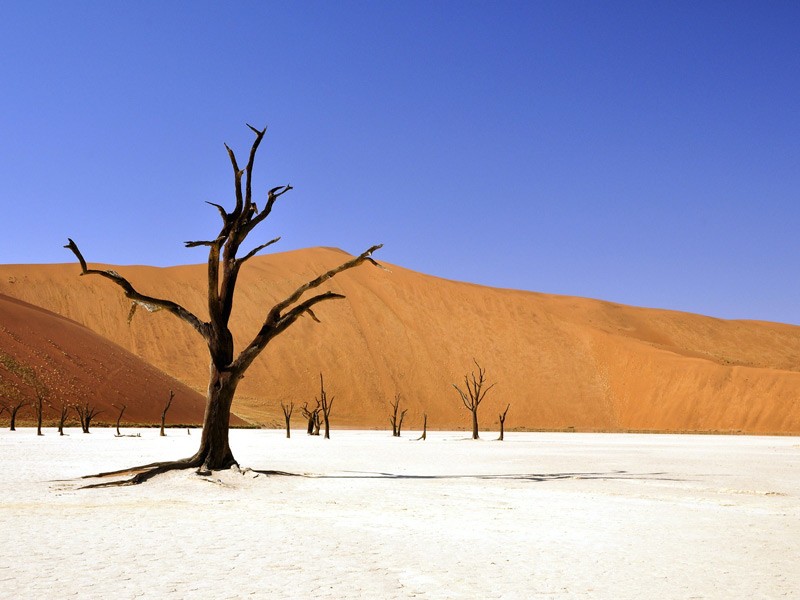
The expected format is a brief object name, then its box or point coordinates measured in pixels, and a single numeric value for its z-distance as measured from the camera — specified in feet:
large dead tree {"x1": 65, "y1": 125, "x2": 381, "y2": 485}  52.03
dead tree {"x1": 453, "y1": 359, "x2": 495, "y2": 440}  235.61
